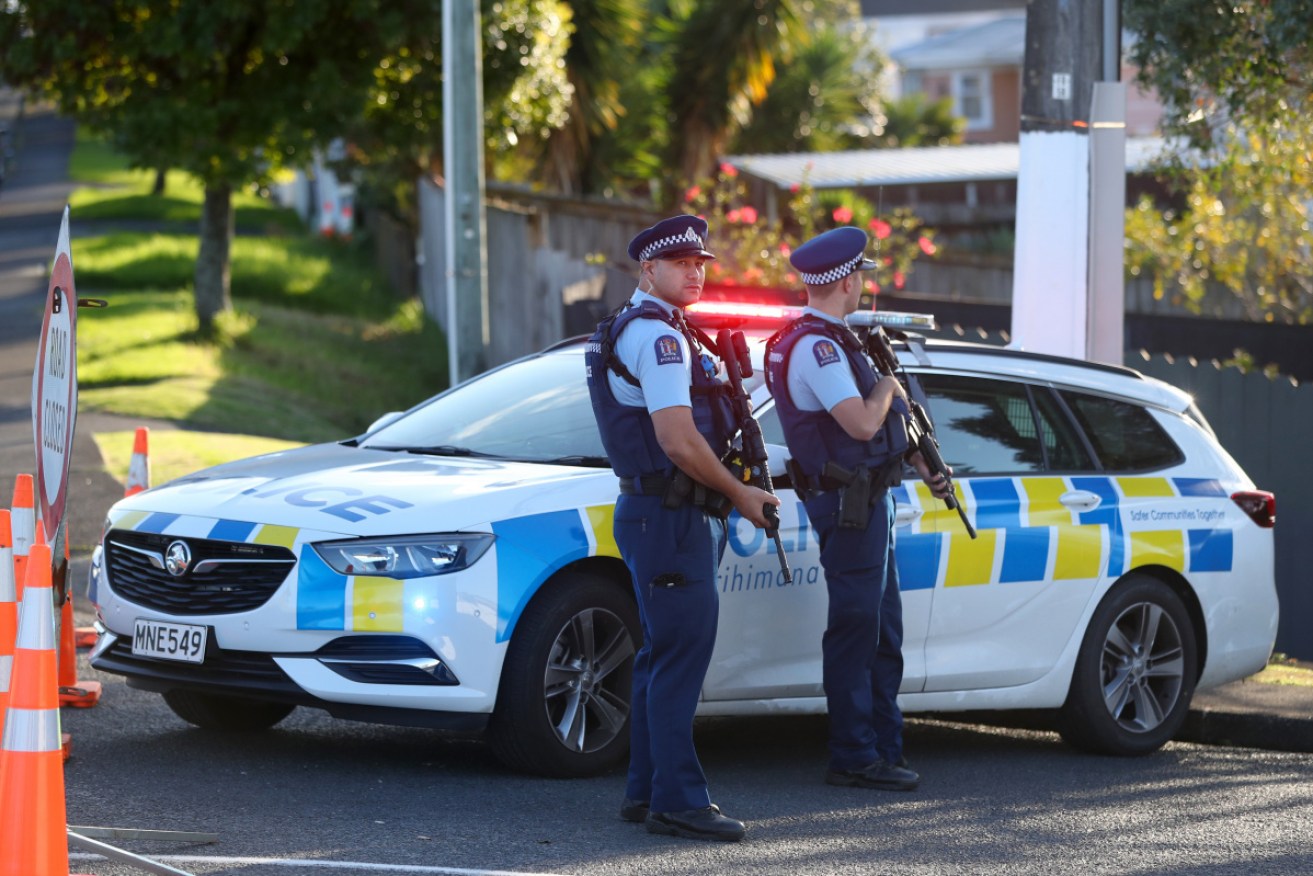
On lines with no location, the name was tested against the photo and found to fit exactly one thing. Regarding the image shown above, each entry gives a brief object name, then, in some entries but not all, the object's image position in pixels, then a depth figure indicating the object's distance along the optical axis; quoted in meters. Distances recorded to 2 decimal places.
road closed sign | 11.74
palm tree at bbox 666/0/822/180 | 62.84
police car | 11.57
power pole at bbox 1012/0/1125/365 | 17.84
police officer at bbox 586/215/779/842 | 10.69
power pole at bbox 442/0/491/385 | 24.56
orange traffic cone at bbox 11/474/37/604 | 11.94
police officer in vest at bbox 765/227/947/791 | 11.85
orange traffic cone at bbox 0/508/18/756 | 10.24
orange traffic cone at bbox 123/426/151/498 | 17.80
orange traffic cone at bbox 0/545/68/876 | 8.70
